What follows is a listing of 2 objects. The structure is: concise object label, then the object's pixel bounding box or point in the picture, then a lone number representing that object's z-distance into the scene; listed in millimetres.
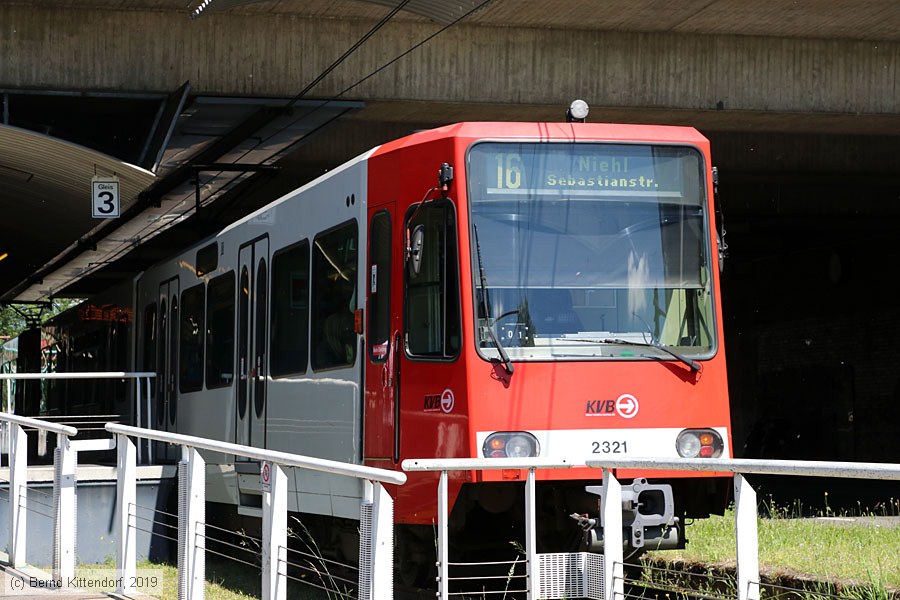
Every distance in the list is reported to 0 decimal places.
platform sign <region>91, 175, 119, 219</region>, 15938
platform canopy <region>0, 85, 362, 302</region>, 15602
